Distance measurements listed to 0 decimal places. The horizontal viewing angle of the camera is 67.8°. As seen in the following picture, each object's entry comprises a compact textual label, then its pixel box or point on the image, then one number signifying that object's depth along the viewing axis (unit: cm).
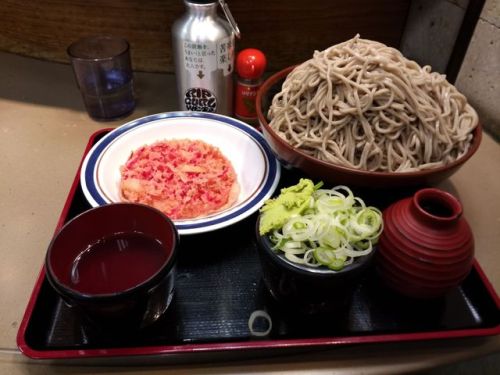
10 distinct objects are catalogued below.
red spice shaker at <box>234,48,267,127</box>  47
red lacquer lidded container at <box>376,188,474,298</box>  27
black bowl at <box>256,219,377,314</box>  25
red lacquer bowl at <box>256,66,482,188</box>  31
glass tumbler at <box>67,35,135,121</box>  48
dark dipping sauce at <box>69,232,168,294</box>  26
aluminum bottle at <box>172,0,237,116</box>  42
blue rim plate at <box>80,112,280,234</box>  33
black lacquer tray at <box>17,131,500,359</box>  26
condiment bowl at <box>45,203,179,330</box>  24
